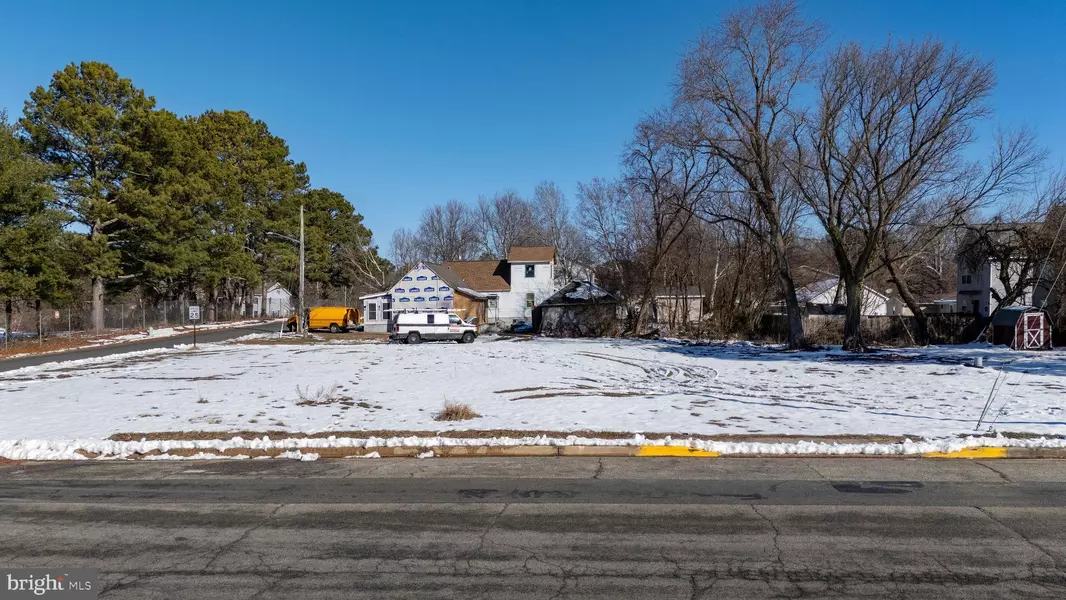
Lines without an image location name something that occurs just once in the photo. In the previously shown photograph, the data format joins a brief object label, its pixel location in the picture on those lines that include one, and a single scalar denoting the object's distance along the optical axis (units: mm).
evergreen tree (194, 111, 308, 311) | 49594
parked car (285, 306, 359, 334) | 48219
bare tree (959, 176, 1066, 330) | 30000
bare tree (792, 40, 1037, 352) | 27562
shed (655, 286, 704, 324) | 44344
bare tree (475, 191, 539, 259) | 84188
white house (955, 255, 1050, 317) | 34281
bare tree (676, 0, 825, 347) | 31812
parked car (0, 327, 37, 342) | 33969
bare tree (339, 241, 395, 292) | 67312
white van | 37875
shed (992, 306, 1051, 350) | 26172
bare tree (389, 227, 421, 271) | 85375
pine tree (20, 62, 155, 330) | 35938
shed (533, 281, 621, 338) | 45562
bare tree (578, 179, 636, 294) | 49938
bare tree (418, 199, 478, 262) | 86312
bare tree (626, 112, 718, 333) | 38406
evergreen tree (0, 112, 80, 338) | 28562
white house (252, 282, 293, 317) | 77838
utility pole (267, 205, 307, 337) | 40456
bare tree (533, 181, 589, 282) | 70625
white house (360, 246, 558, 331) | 51031
